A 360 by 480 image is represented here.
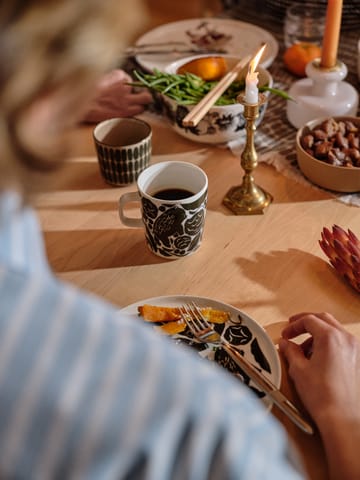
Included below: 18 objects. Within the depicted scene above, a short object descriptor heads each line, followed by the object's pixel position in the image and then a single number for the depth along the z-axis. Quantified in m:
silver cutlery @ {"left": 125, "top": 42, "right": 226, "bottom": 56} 1.45
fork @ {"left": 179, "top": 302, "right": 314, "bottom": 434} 0.71
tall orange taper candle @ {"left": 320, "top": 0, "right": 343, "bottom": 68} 1.16
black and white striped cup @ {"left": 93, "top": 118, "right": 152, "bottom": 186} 1.08
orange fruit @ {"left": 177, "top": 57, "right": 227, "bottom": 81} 1.26
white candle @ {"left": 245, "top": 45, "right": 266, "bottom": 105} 0.95
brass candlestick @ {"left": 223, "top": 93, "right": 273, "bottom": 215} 1.03
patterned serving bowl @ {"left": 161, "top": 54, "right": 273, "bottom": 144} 1.15
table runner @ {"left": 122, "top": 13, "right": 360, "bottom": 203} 1.15
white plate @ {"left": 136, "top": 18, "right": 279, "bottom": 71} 1.43
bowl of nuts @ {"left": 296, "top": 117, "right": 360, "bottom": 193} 1.06
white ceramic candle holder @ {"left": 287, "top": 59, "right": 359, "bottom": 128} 1.21
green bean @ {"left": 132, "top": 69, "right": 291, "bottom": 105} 1.19
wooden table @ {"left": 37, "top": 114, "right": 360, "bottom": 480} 0.90
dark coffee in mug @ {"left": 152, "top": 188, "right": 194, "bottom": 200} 0.97
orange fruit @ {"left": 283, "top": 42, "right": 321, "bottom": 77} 1.39
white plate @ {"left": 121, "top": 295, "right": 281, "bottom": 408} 0.77
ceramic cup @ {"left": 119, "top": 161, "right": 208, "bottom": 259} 0.91
